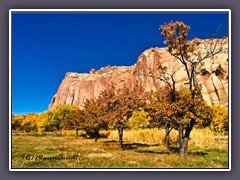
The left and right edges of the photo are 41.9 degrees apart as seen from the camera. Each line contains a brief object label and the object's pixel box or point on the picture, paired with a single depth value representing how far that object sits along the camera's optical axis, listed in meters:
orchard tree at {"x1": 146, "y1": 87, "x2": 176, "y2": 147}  10.65
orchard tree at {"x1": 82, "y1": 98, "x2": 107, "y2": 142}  21.10
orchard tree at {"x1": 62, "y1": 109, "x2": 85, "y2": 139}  26.60
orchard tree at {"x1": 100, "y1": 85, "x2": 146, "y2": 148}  14.28
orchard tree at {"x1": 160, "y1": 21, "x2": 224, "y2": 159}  9.45
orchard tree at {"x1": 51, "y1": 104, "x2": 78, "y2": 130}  38.72
